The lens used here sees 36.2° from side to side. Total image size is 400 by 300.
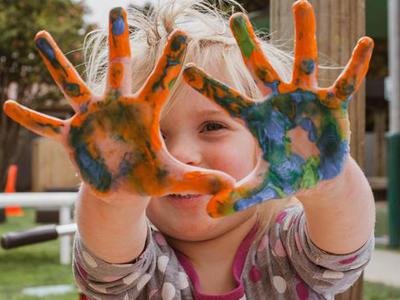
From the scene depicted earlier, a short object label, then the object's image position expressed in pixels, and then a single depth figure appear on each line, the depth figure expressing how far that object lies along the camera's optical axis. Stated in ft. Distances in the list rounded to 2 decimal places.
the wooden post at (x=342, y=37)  4.52
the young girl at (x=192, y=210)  2.60
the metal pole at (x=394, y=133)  18.35
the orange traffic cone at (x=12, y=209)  28.30
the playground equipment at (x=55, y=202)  15.74
